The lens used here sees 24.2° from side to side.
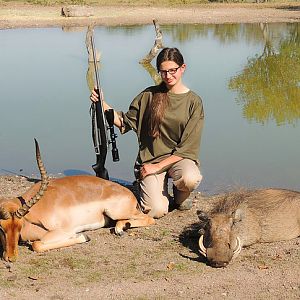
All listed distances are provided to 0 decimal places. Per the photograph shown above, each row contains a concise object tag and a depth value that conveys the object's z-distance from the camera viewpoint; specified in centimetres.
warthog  730
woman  880
